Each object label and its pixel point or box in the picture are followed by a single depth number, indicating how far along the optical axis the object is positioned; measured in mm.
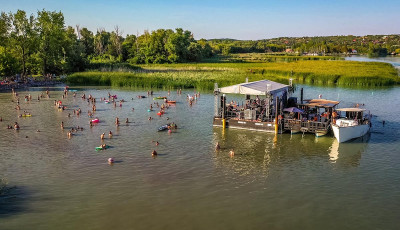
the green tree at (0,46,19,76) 70312
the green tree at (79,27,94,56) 140750
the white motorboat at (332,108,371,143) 32312
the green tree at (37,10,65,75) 83688
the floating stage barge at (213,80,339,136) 34906
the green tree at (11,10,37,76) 77750
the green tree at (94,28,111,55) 138388
